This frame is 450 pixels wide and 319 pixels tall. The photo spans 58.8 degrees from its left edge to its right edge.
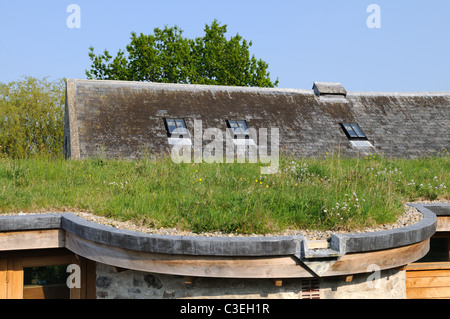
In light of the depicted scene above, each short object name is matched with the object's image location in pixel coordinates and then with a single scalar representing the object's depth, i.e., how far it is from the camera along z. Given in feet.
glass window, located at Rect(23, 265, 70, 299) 18.60
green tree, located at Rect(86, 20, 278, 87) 83.92
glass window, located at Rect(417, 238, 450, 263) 22.50
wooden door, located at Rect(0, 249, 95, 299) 17.98
